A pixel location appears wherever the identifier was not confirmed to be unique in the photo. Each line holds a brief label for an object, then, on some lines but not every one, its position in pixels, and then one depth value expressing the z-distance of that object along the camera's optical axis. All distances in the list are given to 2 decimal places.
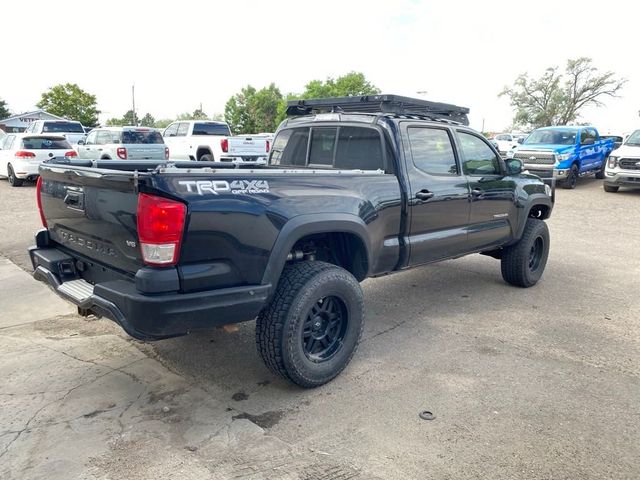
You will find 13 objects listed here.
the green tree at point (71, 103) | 45.34
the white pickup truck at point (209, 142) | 15.02
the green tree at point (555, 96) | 49.03
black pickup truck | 2.71
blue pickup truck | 15.27
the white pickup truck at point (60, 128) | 20.44
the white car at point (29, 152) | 14.71
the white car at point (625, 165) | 14.14
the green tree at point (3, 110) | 62.28
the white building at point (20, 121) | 51.65
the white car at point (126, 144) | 14.76
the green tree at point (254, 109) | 49.62
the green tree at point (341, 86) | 42.91
